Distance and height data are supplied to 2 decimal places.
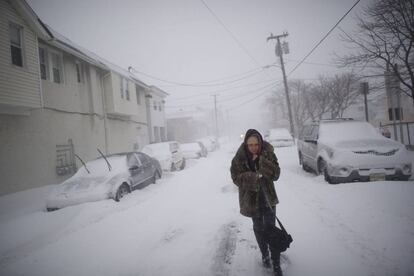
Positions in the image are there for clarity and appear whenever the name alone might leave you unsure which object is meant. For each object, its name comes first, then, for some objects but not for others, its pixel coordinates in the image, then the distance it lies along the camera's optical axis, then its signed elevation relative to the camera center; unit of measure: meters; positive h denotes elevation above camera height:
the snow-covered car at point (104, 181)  6.50 -1.06
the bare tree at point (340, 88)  21.25 +3.47
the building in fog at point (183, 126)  46.06 +2.73
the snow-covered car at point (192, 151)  19.81 -1.03
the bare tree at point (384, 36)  8.16 +3.28
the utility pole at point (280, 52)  22.37 +7.56
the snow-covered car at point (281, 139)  20.75 -0.72
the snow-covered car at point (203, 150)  21.25 -1.13
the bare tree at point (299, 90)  33.28 +5.89
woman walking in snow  2.80 -0.57
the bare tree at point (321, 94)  23.50 +3.42
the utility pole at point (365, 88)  10.40 +1.55
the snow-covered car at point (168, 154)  13.02 -0.77
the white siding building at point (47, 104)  8.59 +2.24
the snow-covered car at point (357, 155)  6.00 -0.84
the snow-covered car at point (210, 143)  27.80 -0.75
